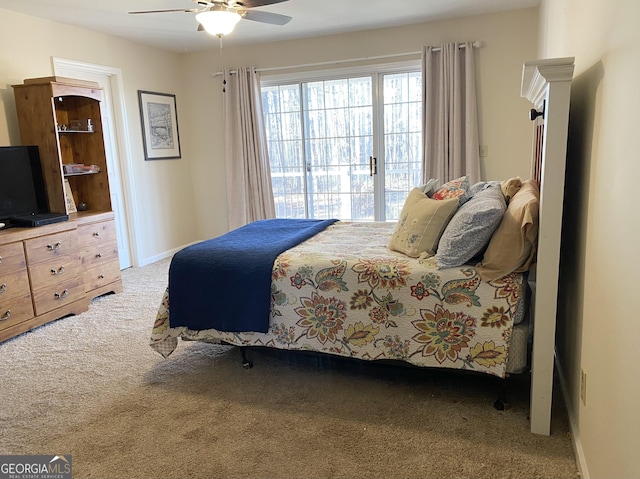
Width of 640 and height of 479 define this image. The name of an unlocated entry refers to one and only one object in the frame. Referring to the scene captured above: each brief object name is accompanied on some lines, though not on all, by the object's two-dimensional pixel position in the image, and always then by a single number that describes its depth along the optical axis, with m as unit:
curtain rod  4.63
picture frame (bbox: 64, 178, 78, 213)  4.10
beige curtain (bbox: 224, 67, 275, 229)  5.42
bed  1.91
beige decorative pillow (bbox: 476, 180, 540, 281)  2.04
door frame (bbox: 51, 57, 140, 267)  4.89
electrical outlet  1.73
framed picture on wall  5.29
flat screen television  3.52
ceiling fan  2.80
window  5.12
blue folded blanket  2.46
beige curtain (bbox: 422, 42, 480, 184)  4.66
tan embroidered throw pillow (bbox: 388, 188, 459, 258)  2.43
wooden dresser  3.22
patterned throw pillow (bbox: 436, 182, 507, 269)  2.13
